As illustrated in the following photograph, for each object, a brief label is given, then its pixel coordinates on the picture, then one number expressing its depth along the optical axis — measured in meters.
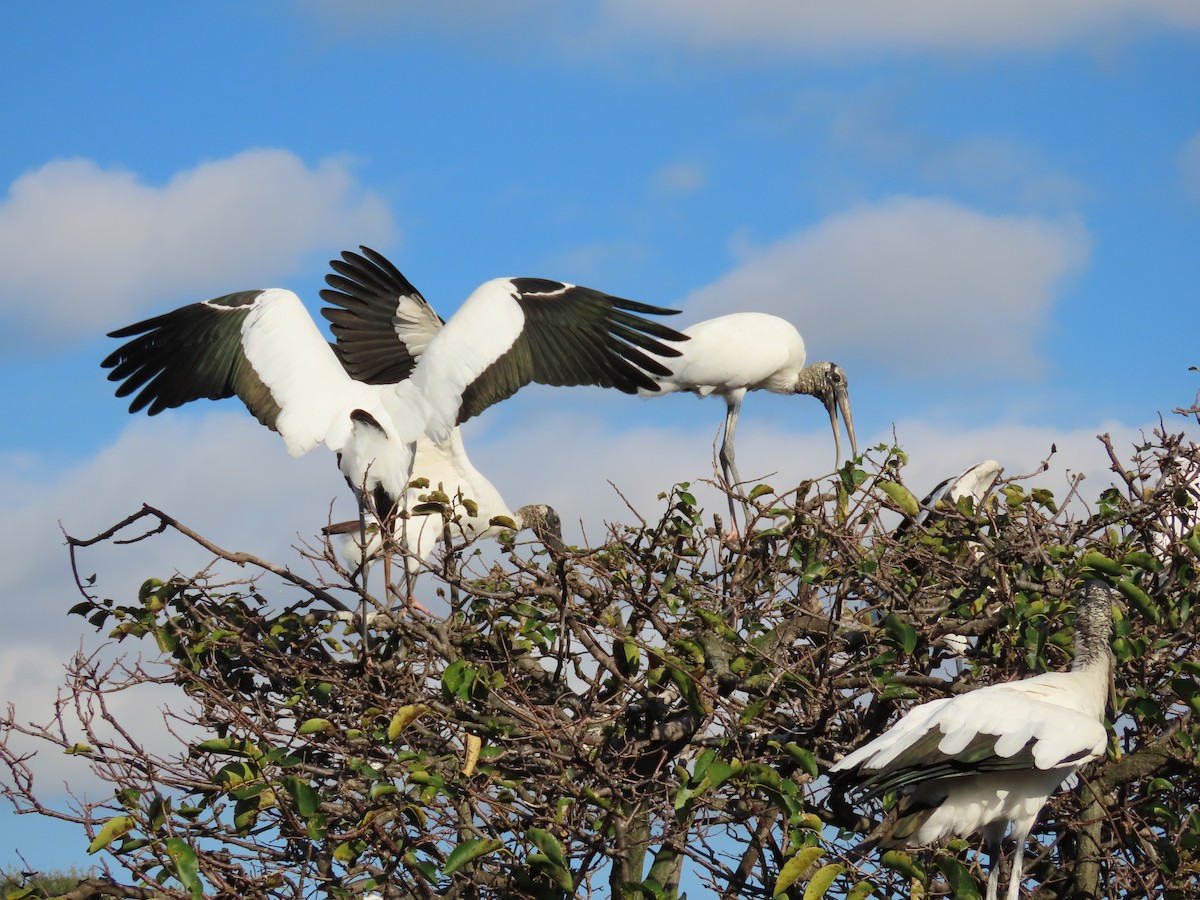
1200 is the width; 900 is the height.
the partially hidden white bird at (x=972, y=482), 14.67
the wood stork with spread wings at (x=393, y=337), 15.37
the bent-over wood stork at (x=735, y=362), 20.20
